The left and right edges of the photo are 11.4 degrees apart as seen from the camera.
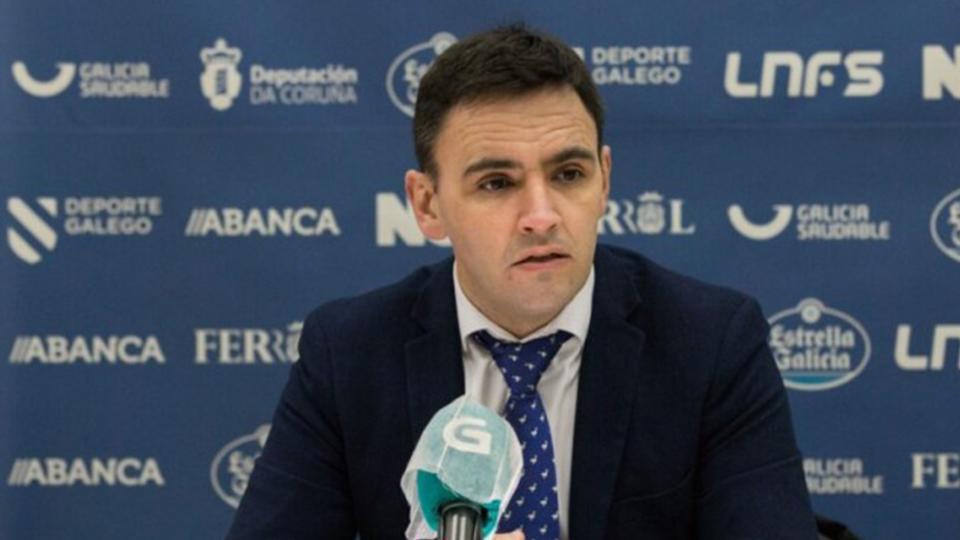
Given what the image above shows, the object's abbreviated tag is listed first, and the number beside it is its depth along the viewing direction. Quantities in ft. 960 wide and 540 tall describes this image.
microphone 12.10
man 13.16
